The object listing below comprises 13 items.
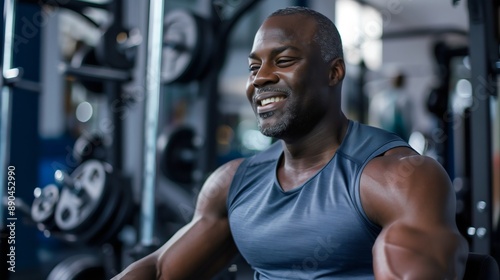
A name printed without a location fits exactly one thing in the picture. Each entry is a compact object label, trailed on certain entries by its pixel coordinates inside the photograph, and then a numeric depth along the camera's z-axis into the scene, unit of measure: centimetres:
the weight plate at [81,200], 230
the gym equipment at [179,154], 323
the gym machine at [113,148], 204
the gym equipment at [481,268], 97
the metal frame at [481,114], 168
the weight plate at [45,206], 225
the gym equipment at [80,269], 241
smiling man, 93
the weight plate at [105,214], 233
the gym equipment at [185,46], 268
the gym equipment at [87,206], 229
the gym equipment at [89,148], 268
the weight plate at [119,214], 237
